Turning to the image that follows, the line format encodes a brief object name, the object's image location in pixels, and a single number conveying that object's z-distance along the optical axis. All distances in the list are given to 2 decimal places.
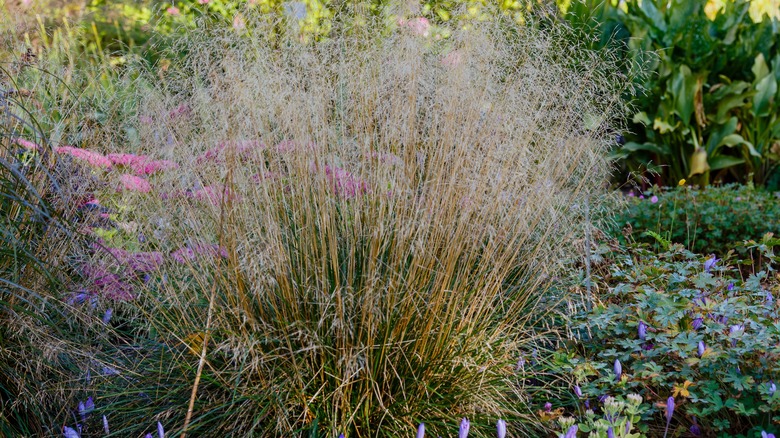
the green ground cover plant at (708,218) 3.90
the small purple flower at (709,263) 2.68
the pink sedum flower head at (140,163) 2.40
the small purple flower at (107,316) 2.42
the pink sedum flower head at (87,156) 2.42
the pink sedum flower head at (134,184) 2.36
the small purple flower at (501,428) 1.75
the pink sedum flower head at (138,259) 2.27
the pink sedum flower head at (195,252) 2.14
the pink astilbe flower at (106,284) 2.30
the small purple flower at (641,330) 2.24
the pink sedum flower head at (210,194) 2.13
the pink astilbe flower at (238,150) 2.14
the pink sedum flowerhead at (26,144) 2.32
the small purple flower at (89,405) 2.12
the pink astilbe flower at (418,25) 2.41
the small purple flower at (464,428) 1.75
